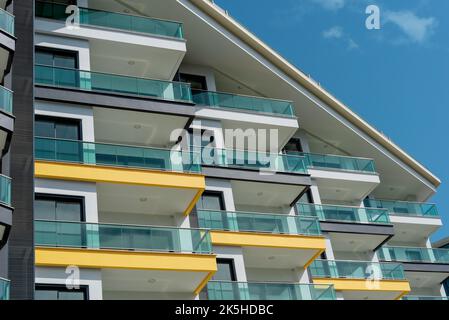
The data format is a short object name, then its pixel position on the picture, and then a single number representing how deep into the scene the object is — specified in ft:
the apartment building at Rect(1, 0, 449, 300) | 73.00
